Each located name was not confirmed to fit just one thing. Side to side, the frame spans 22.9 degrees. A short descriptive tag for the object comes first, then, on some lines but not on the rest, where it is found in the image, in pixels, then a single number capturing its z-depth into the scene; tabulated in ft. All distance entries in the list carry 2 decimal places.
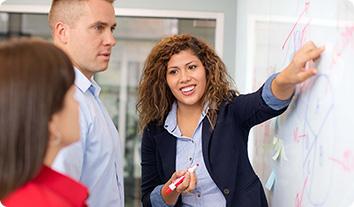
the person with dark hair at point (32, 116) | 6.64
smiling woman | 9.15
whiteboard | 7.52
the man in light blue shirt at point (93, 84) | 8.56
